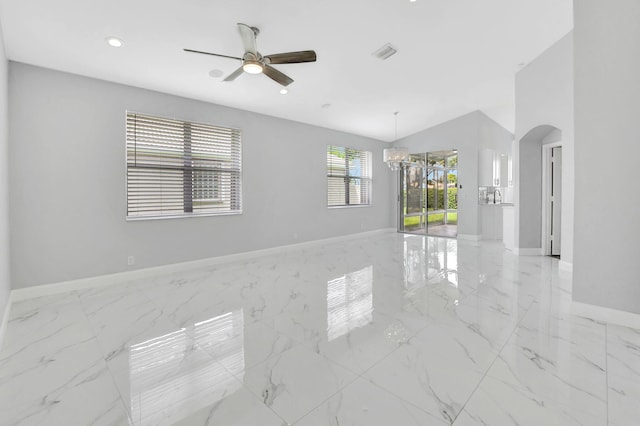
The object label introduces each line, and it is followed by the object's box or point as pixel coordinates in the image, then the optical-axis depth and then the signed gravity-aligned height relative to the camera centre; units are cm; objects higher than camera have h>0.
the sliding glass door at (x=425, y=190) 853 +61
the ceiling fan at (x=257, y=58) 280 +157
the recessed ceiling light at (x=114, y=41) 306 +187
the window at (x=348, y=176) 715 +87
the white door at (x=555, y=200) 533 +15
